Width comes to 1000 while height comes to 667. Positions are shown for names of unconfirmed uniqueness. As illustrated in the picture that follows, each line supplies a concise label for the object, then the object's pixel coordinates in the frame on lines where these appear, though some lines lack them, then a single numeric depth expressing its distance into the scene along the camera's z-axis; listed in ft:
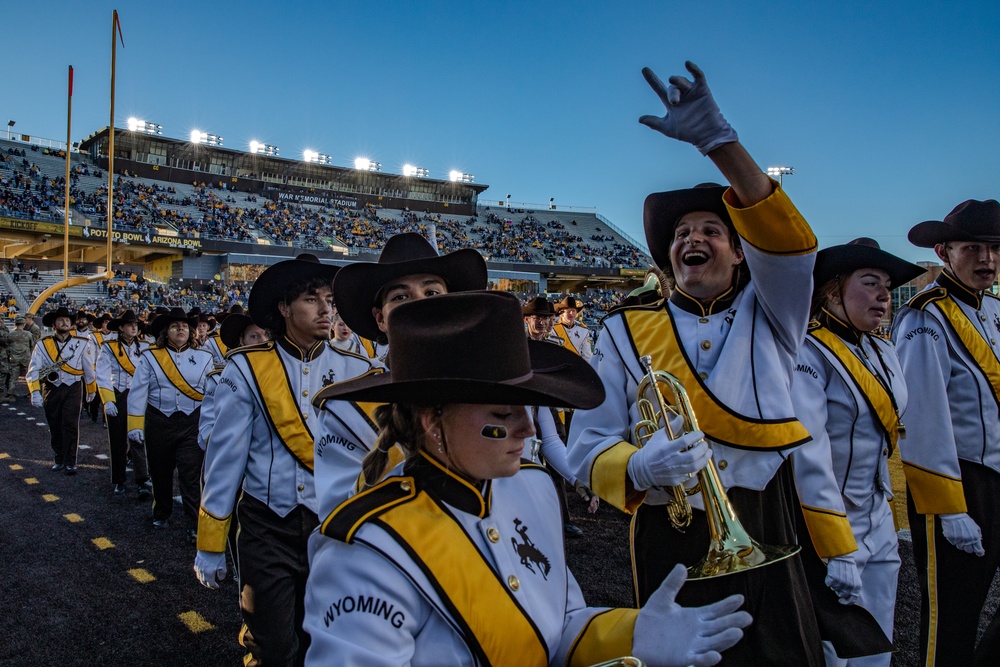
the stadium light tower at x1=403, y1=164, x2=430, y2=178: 209.05
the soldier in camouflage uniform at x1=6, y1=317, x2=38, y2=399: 57.16
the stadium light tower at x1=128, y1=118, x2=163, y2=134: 174.10
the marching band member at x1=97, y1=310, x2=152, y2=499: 27.99
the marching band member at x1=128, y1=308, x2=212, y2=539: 23.81
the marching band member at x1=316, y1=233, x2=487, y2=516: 9.50
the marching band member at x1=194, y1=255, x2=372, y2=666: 11.03
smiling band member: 6.36
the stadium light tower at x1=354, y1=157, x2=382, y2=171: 202.82
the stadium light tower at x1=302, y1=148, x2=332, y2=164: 196.34
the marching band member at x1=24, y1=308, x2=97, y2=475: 31.68
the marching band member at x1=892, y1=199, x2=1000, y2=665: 11.07
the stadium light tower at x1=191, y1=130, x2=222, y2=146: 185.13
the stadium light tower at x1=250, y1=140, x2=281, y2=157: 191.74
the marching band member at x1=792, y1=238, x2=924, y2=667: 8.23
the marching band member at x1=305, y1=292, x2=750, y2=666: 4.74
